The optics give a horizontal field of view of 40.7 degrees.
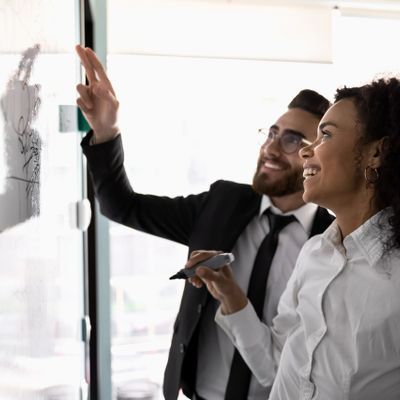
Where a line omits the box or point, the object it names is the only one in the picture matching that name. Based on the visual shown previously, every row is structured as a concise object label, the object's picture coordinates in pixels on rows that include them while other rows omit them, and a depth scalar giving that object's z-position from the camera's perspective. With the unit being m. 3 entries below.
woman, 0.97
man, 1.49
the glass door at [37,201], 0.47
